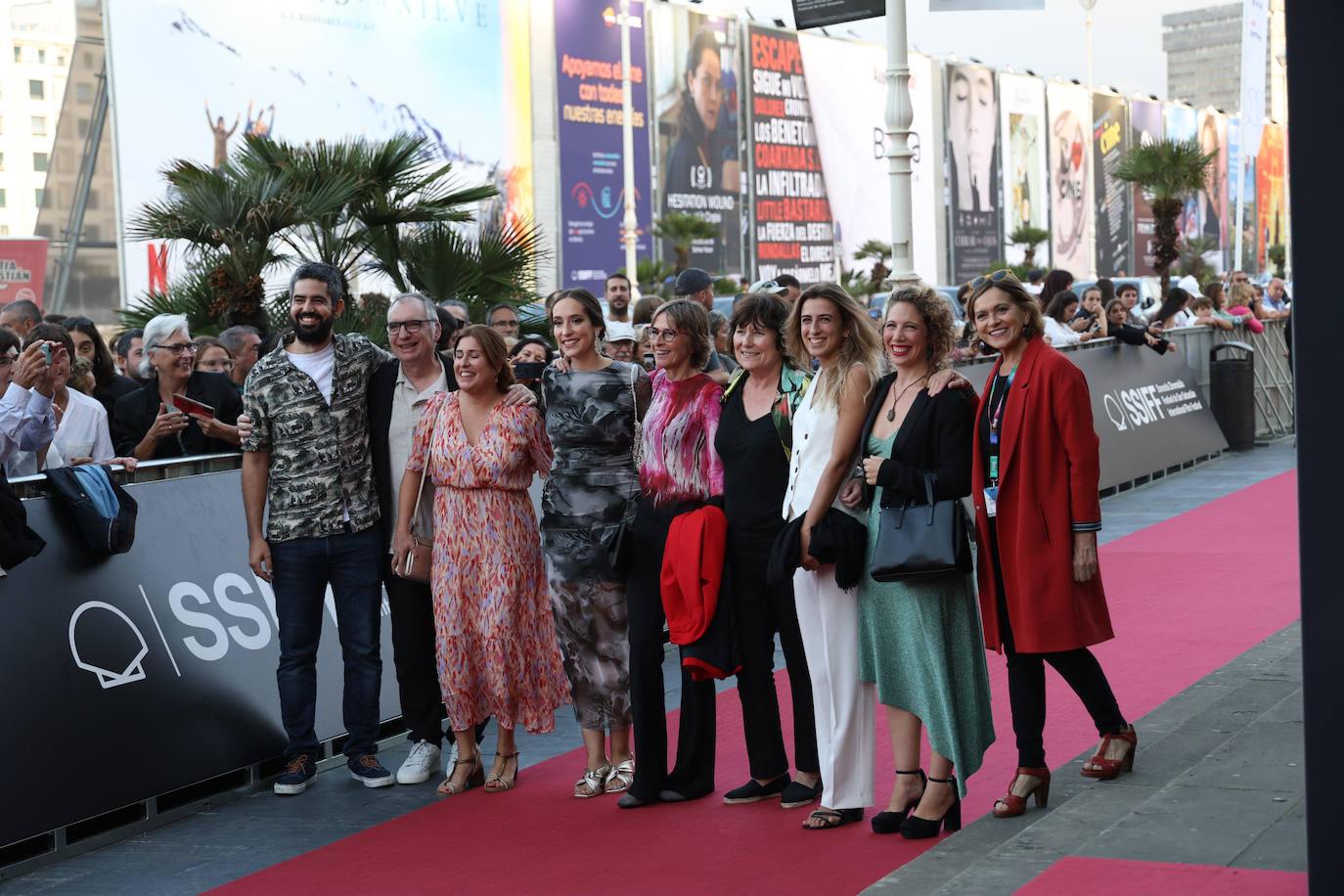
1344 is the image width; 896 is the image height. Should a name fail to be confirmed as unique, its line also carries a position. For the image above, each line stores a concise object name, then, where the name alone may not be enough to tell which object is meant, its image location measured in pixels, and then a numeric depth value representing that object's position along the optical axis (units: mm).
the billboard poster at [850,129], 50719
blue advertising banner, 39000
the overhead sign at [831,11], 13875
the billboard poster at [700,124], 43281
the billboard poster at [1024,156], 63531
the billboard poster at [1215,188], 79688
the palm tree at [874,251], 48094
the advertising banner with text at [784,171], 47562
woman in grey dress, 6164
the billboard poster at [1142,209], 74500
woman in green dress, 5320
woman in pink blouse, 5980
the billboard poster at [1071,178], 67188
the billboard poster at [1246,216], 78438
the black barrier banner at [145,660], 5727
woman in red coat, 5441
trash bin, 17875
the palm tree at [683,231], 39531
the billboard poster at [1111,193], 71750
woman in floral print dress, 6336
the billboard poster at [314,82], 27188
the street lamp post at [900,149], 14164
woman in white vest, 5523
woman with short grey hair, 7707
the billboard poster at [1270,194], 83875
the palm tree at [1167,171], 31031
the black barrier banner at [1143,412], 14938
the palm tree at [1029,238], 59875
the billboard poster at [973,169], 59594
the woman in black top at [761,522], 5801
